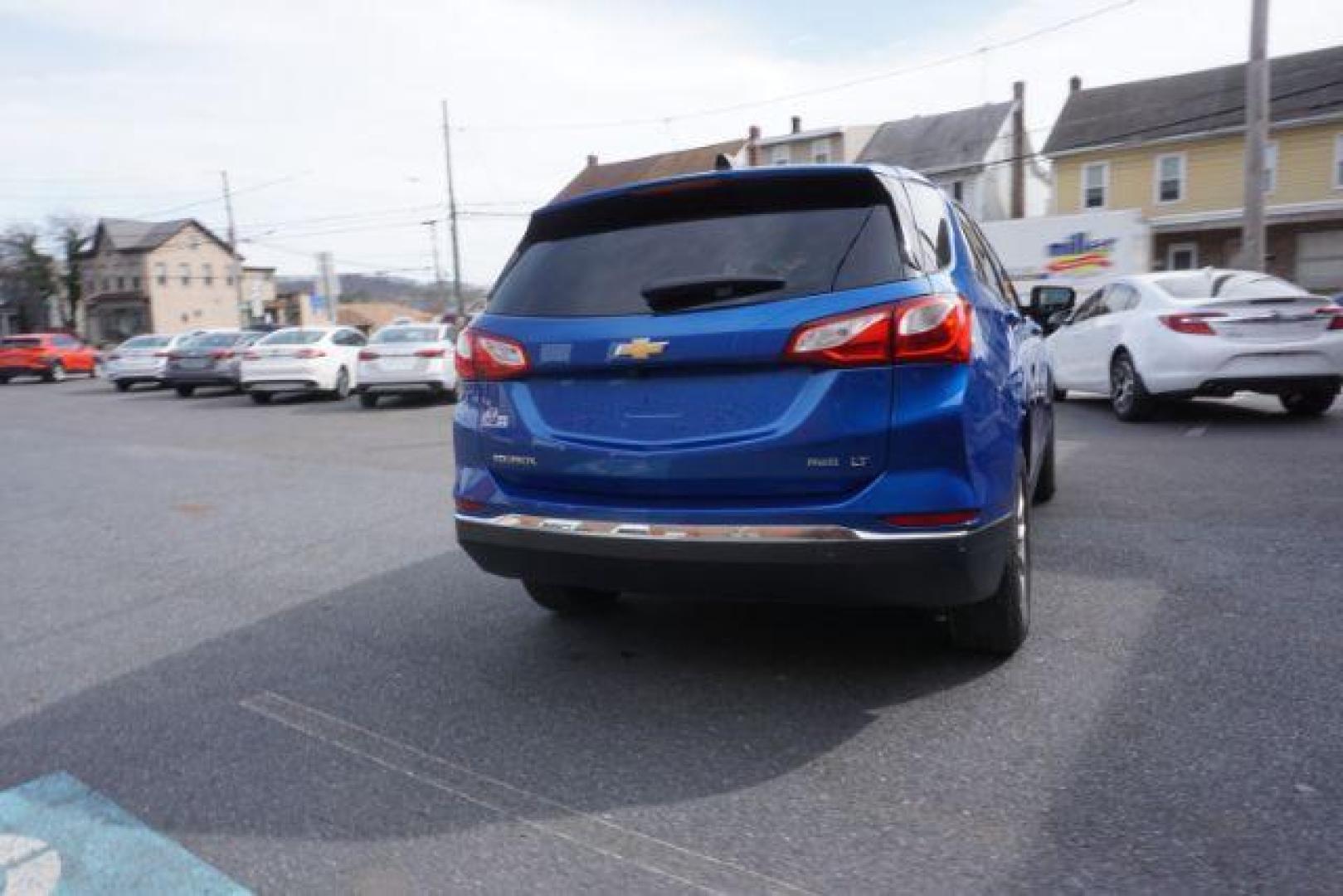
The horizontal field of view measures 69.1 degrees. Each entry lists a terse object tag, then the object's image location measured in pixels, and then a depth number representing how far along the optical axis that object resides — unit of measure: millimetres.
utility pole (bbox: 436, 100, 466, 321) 39781
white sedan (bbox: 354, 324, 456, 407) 16406
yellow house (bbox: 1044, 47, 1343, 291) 29438
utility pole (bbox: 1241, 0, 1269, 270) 15328
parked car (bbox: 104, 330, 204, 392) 23906
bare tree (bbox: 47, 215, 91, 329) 71750
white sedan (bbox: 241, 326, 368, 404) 17750
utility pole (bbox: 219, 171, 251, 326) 50250
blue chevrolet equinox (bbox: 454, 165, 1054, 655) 2859
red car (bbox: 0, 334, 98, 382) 30438
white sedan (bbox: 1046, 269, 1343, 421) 8469
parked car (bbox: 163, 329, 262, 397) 20750
